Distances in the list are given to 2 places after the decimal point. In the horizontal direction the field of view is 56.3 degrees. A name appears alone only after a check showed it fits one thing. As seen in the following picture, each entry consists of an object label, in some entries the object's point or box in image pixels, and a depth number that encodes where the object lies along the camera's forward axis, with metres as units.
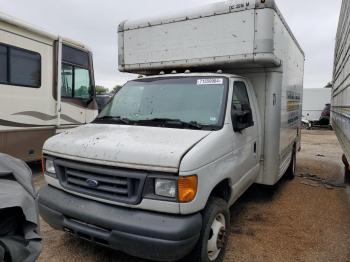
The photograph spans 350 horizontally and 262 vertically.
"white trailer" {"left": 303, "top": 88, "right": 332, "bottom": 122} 25.20
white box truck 2.92
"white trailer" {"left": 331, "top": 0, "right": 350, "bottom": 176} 4.60
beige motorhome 6.72
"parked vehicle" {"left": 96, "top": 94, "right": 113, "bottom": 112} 12.15
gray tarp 1.76
